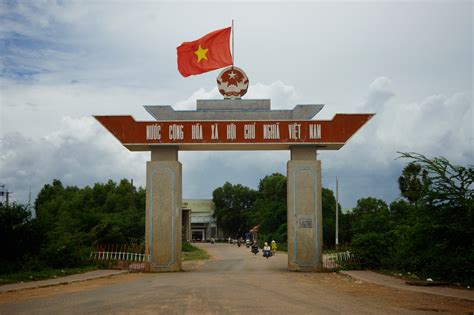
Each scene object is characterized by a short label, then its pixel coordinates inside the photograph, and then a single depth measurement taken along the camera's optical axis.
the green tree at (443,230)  16.34
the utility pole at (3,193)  51.84
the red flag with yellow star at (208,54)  24.09
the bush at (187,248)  51.23
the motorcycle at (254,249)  44.10
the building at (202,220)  99.56
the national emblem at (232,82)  24.41
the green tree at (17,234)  20.38
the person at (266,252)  36.81
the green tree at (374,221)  33.23
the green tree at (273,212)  60.28
